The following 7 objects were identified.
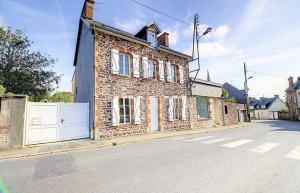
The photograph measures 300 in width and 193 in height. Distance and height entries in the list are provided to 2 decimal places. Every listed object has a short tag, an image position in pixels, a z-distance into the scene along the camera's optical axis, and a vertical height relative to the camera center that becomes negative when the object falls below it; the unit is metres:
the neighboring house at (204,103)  14.09 +0.54
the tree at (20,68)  11.96 +3.57
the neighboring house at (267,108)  45.03 -0.16
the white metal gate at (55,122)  7.47 -0.57
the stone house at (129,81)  9.09 +1.98
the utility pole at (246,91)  23.68 +2.49
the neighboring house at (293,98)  31.47 +1.92
